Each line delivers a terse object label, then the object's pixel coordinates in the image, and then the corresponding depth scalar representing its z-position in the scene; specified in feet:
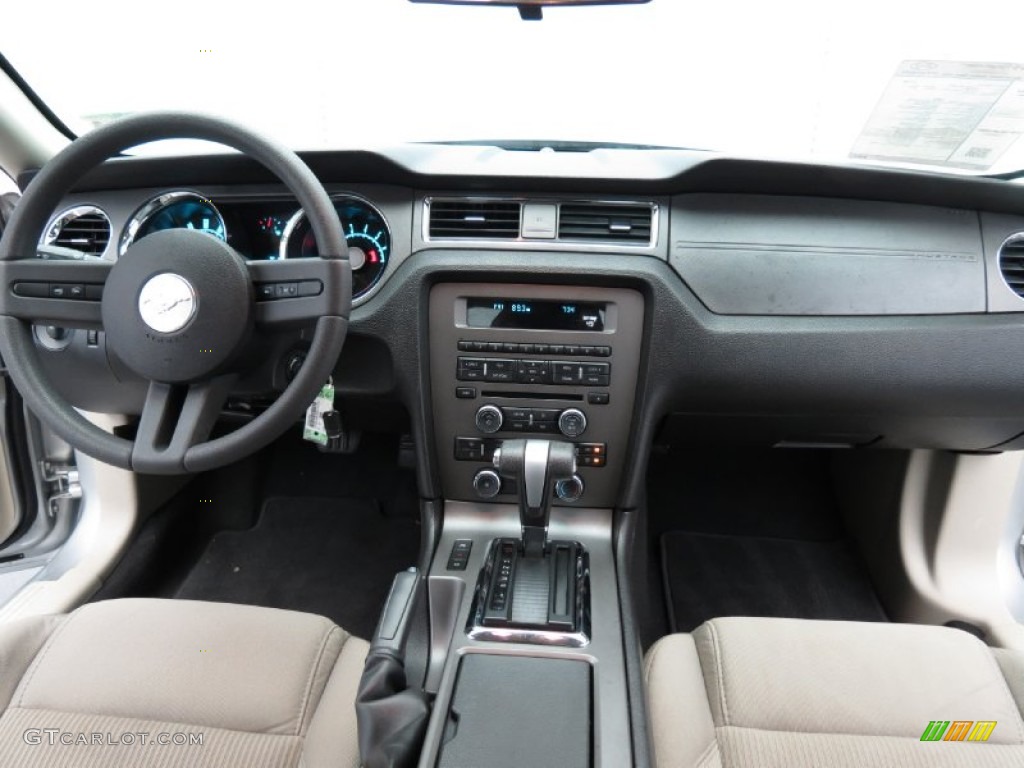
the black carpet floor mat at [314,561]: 6.44
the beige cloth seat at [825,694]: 3.18
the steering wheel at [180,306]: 3.39
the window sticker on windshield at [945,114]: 4.42
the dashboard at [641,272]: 4.34
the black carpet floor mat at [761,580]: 6.30
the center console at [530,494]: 3.59
